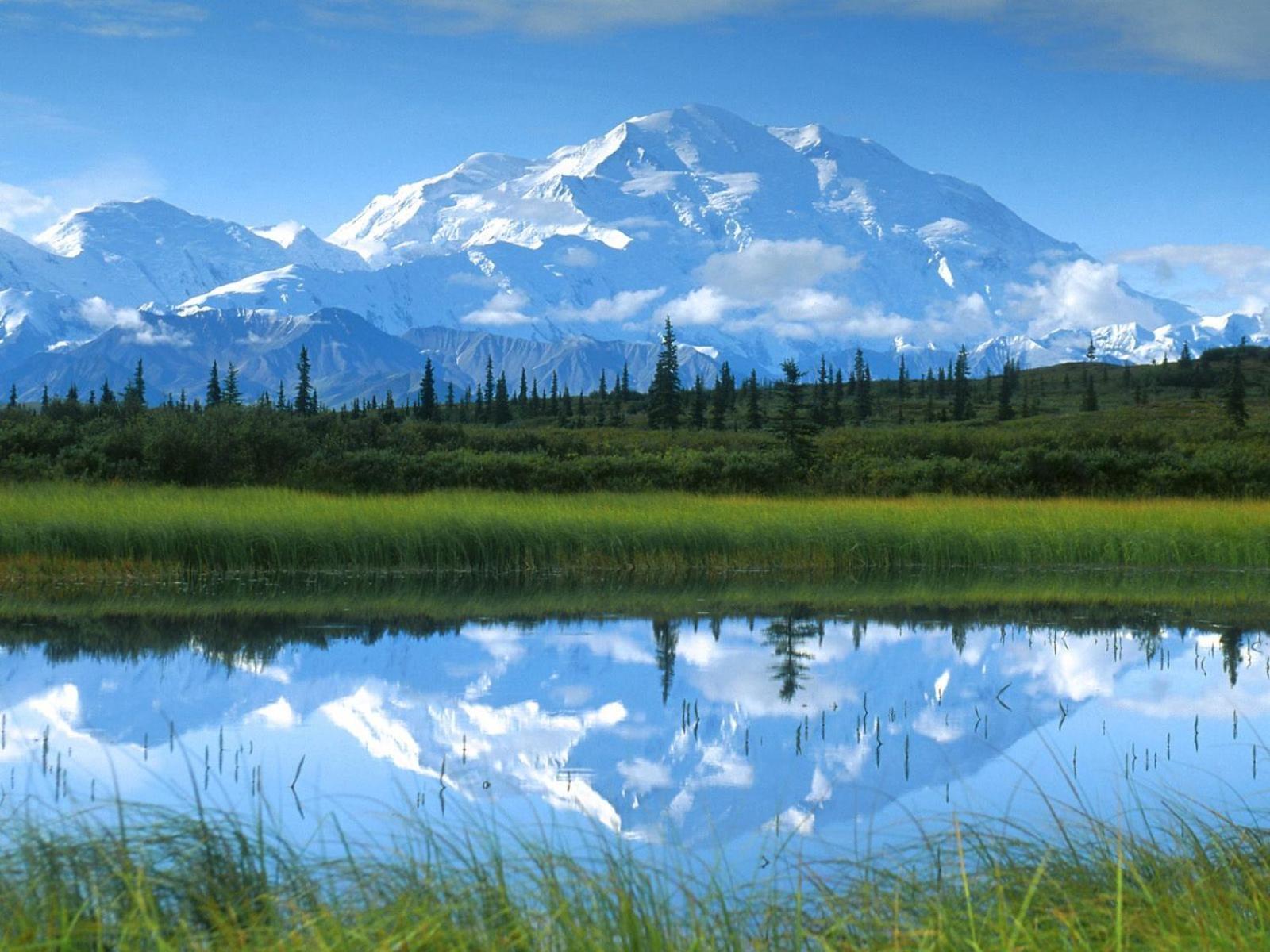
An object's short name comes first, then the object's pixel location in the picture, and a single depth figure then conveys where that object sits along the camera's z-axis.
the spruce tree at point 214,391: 115.96
